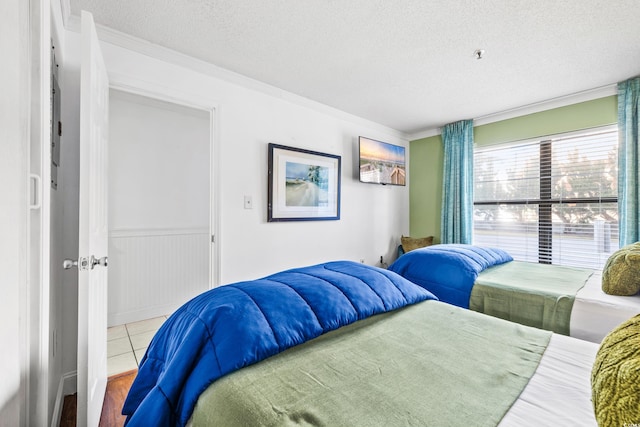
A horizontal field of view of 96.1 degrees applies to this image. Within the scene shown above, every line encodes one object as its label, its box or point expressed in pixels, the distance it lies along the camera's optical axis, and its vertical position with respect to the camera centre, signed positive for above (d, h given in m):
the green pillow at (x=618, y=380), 0.52 -0.33
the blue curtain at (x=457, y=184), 3.69 +0.38
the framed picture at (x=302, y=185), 2.80 +0.29
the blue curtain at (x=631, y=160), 2.55 +0.47
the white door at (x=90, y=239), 1.34 -0.13
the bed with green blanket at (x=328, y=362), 0.75 -0.51
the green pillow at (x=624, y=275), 1.72 -0.38
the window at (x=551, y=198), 2.86 +0.16
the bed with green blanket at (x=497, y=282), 1.78 -0.50
